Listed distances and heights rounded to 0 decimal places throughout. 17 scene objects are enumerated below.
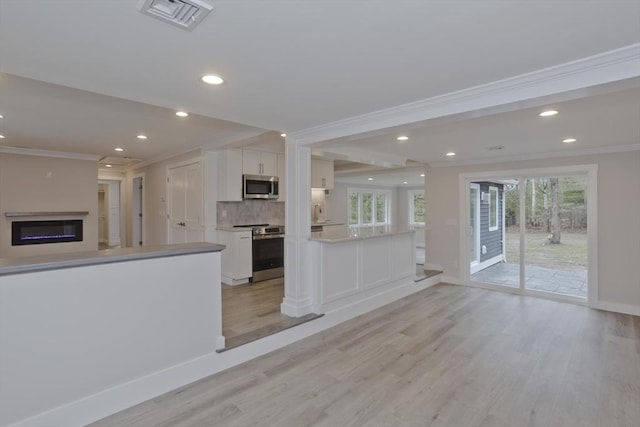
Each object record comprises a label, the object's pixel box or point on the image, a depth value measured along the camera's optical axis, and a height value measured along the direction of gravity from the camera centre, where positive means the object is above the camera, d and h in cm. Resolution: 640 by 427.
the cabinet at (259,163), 537 +85
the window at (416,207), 1127 +15
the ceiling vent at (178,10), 137 +88
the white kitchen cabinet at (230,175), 515 +59
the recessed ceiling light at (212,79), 213 +90
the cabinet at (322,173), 632 +77
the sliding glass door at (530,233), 495 -37
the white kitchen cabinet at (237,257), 500 -70
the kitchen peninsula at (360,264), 386 -72
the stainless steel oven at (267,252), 524 -68
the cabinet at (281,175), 582 +67
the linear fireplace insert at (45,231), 545 -33
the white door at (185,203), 541 +16
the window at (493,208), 591 +5
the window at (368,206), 1009 +17
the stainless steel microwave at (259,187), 533 +43
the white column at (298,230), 377 -22
